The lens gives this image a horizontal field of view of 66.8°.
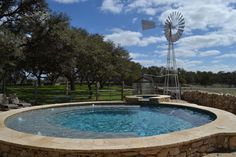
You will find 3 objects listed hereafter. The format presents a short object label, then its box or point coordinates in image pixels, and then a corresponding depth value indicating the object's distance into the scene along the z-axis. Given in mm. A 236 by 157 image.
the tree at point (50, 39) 13269
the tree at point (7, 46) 11121
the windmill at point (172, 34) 12739
